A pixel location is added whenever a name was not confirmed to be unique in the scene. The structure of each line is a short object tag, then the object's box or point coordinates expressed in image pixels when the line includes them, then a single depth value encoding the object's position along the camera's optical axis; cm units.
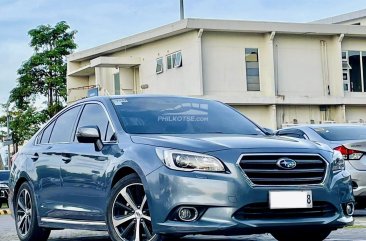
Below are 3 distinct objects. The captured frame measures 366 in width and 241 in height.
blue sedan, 703
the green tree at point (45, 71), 5619
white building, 3981
